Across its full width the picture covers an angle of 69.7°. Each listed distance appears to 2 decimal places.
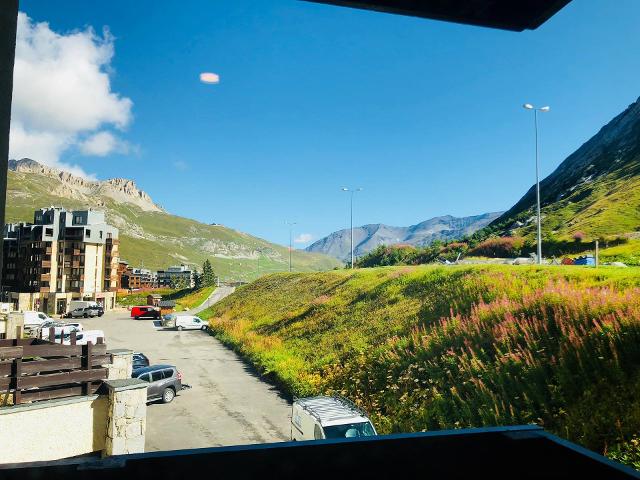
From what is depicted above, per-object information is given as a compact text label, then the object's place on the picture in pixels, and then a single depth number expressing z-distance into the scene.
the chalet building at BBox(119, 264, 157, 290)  132.88
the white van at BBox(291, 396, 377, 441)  11.96
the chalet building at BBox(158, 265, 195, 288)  157.02
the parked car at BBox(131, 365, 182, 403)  20.09
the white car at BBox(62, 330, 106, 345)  28.64
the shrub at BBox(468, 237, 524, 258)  49.10
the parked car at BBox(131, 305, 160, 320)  60.66
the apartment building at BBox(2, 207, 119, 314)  85.38
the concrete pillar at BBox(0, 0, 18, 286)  1.96
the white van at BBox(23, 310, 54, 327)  39.47
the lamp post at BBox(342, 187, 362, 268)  51.20
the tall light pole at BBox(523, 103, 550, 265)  27.53
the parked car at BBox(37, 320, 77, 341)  34.31
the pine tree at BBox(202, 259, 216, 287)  107.49
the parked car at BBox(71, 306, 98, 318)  59.09
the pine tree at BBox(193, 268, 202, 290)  108.75
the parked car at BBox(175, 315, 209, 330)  48.94
